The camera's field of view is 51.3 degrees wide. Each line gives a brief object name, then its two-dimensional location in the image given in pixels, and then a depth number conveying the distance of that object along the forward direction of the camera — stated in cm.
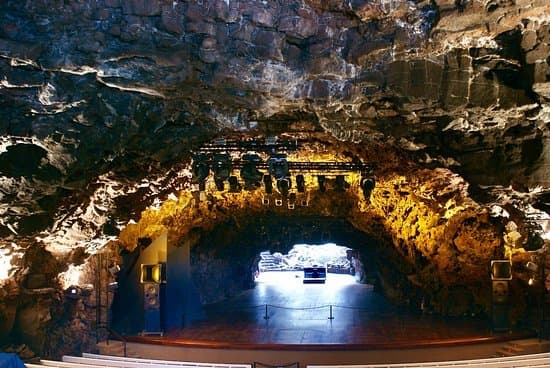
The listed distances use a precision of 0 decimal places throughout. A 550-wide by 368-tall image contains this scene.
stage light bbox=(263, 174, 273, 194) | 1063
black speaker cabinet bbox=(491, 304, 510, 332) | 1360
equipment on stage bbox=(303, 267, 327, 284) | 2677
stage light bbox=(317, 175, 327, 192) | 1091
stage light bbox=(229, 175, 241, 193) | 1041
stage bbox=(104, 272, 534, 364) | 1266
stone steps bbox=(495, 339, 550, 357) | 1227
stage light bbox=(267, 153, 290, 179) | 973
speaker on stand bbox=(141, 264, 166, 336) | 1443
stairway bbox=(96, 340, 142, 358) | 1330
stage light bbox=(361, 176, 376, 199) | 1096
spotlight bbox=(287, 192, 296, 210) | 1611
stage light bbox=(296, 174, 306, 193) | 1091
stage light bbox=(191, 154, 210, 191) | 995
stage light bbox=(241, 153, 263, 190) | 1012
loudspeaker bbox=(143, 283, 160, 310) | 1453
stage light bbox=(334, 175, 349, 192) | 1097
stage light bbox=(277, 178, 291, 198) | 1020
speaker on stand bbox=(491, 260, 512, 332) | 1362
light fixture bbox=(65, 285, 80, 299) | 1306
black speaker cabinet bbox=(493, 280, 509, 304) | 1370
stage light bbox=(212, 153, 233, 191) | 995
